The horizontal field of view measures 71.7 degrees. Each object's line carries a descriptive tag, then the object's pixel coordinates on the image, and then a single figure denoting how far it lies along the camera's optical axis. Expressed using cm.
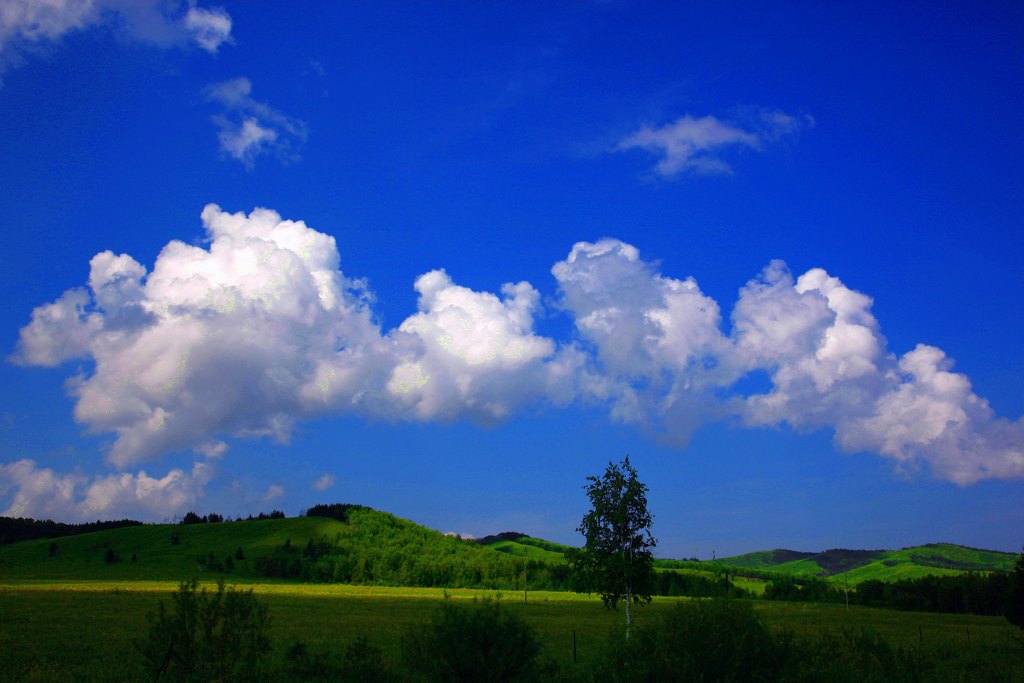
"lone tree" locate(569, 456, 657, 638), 3984
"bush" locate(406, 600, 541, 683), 1962
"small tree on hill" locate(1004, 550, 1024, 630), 5875
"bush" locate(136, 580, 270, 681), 1634
